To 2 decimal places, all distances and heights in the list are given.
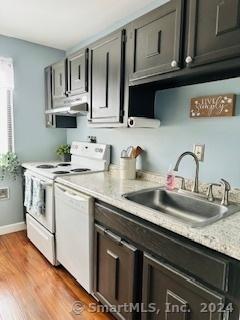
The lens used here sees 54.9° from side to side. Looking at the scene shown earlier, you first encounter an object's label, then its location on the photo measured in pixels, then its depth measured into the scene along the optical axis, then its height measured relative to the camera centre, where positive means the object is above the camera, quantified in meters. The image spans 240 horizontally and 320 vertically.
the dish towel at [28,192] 2.47 -0.65
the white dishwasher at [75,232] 1.72 -0.81
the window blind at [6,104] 2.74 +0.33
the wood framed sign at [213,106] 1.44 +0.19
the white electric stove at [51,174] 2.22 -0.43
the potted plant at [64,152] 3.12 -0.27
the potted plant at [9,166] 2.79 -0.43
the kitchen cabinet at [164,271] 0.92 -0.66
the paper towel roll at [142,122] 1.76 +0.09
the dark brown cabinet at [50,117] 2.94 +0.19
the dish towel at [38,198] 2.29 -0.67
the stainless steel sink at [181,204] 1.42 -0.47
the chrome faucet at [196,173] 1.56 -0.26
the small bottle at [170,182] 1.75 -0.36
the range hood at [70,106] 2.28 +0.27
